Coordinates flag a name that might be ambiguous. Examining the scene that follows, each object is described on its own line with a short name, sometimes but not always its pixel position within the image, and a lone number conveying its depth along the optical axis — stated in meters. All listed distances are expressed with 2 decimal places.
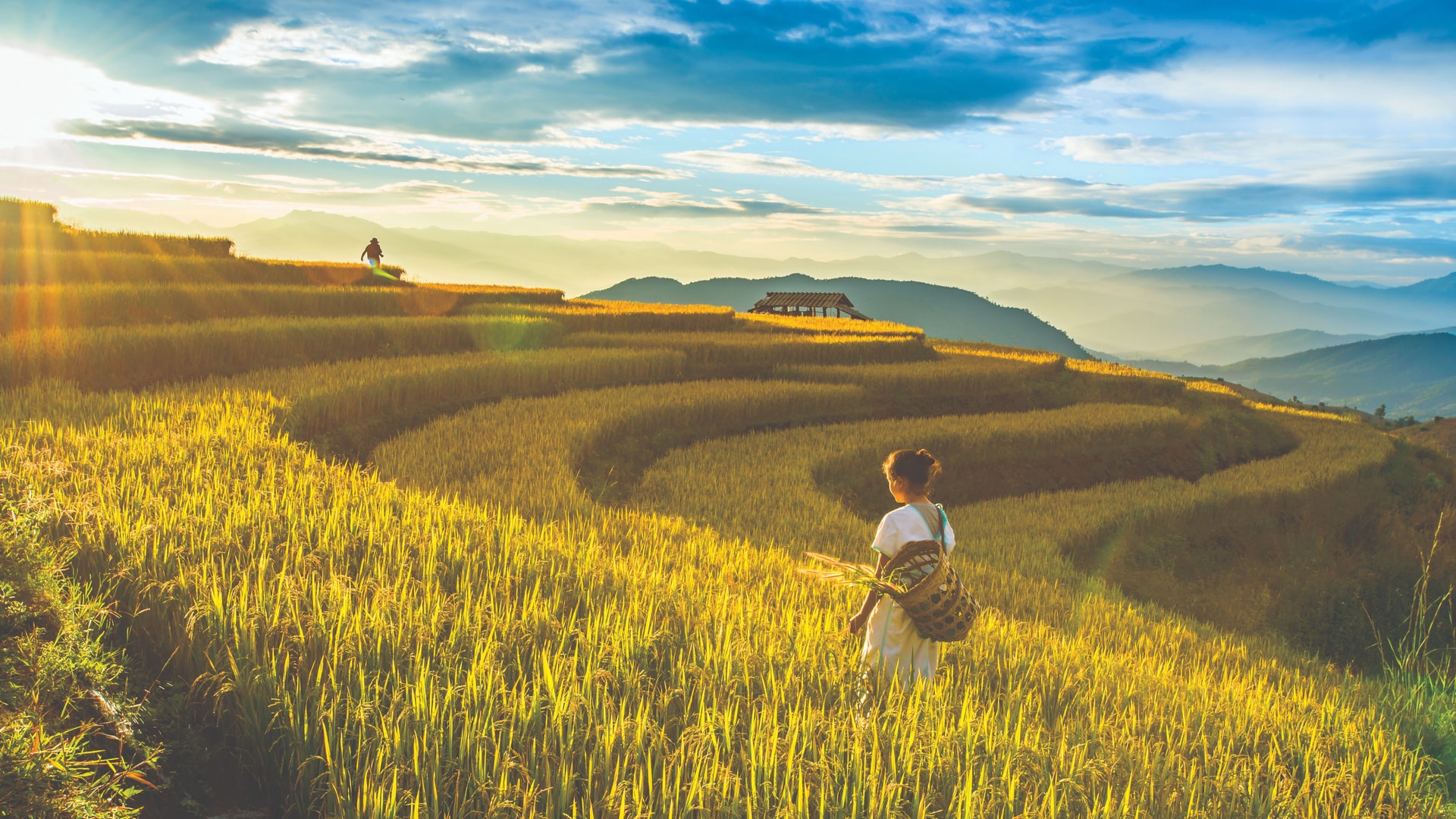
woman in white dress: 3.86
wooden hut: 54.59
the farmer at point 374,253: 26.70
